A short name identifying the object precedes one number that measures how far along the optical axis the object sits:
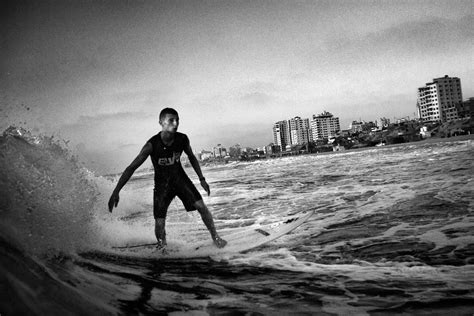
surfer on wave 5.07
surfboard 4.91
